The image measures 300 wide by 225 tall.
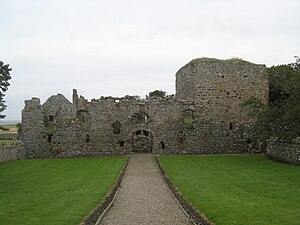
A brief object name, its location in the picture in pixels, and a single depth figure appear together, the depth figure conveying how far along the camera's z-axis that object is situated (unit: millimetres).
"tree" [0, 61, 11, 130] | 12886
